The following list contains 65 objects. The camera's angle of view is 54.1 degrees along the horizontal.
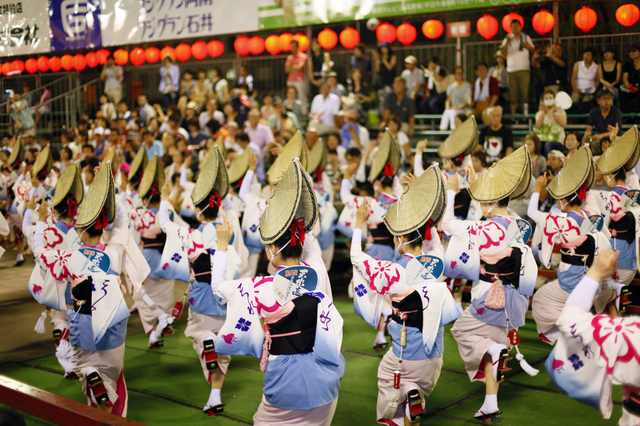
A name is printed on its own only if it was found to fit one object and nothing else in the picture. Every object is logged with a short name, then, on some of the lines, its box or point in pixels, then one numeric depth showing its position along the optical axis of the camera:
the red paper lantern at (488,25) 9.59
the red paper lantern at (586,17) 8.88
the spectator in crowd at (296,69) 11.17
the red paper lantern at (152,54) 12.90
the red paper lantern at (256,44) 11.56
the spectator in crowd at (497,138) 8.27
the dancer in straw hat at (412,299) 3.61
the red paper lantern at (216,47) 12.10
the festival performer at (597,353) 2.42
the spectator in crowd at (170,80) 12.92
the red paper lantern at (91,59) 13.81
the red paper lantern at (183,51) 12.51
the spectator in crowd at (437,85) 10.27
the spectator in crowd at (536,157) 7.48
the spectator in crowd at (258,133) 9.90
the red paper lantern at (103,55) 13.66
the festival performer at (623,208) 5.84
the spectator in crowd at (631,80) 8.52
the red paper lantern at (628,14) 8.53
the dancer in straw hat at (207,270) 4.48
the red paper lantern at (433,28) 10.20
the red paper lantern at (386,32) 10.51
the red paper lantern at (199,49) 12.27
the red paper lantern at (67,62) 13.97
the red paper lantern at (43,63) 14.51
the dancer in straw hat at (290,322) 3.02
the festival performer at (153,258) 6.04
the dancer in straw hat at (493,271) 4.28
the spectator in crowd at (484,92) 9.27
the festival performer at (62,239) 4.39
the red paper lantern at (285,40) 11.50
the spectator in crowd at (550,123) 8.37
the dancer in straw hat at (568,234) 4.98
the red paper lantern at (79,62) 13.88
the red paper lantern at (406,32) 10.45
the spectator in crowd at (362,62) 10.64
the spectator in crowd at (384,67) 10.47
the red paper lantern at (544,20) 9.06
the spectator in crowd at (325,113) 10.48
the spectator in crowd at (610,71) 8.69
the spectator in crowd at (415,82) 10.62
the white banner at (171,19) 10.77
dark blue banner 12.34
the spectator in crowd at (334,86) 10.69
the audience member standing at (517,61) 9.20
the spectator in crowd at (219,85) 12.26
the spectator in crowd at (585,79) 8.93
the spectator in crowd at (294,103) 11.18
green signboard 8.80
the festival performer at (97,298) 3.97
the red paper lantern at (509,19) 9.50
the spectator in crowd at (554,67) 9.05
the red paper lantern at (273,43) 11.55
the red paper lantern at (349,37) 10.74
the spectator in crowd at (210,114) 11.15
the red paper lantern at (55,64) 14.28
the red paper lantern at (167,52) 12.84
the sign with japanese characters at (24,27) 12.82
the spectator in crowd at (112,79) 13.83
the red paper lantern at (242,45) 11.68
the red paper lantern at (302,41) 11.30
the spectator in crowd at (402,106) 9.88
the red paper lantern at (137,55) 13.10
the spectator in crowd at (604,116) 7.99
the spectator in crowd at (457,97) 9.59
